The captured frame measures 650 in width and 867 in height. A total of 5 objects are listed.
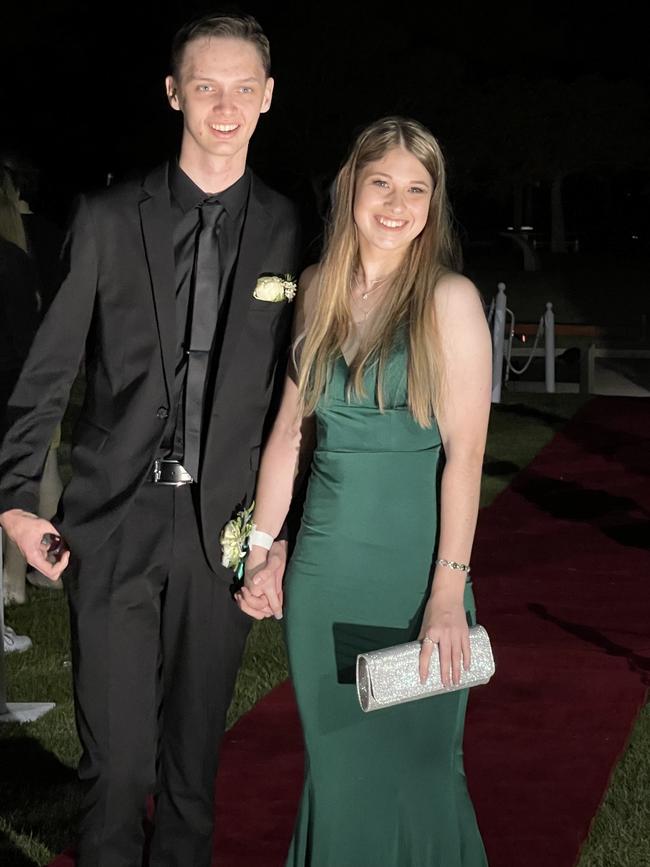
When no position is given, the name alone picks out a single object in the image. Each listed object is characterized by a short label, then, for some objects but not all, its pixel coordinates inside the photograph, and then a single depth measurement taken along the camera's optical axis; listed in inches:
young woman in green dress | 141.8
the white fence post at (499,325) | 689.0
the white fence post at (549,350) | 708.7
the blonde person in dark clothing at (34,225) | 305.4
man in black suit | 150.0
